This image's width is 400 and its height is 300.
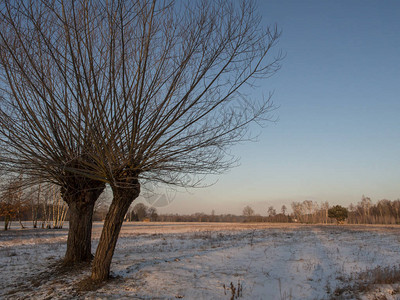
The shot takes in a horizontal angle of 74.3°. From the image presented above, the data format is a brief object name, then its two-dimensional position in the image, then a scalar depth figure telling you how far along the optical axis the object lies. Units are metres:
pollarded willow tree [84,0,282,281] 4.58
